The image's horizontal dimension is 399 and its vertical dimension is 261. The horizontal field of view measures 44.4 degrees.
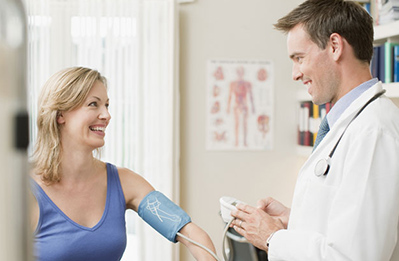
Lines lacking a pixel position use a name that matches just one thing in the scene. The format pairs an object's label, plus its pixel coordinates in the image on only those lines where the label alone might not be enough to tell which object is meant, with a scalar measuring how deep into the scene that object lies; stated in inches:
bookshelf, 104.3
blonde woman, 64.9
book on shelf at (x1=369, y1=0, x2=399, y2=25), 107.9
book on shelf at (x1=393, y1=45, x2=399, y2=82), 106.7
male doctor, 46.2
